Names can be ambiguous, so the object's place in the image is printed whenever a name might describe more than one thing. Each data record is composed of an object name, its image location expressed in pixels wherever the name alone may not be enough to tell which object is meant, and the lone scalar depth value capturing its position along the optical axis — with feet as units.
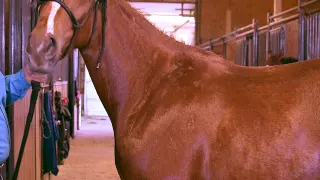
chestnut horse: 5.81
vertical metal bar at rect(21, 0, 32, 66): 11.13
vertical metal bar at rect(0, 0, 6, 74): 9.44
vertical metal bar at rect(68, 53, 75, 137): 28.55
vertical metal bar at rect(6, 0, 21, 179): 10.00
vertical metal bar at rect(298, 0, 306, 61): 14.17
